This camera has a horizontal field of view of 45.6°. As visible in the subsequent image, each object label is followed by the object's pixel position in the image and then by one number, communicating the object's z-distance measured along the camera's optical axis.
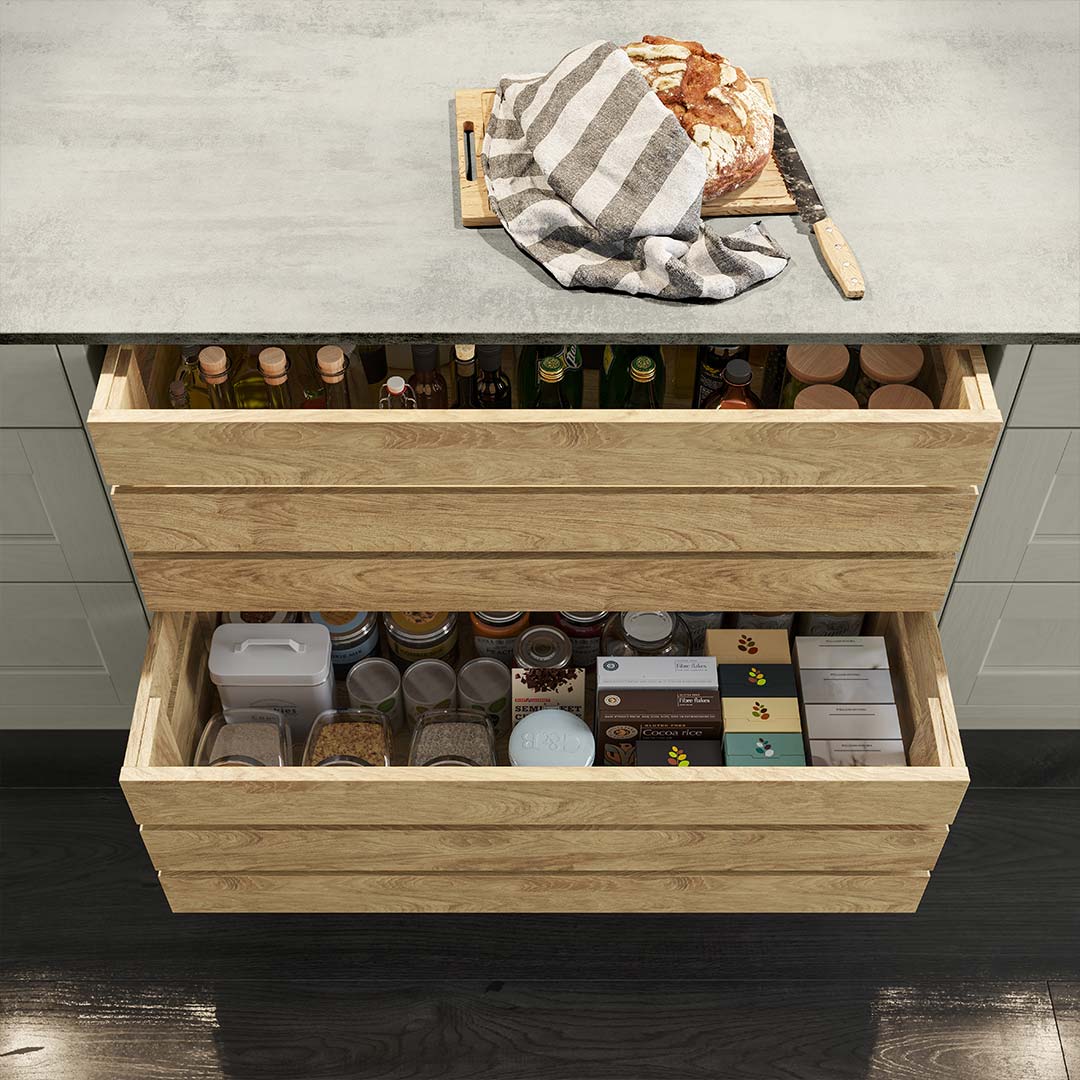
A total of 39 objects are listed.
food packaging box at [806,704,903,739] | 1.51
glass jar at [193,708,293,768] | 1.54
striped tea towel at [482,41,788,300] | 1.29
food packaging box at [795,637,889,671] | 1.57
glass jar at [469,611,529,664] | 1.63
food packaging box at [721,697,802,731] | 1.52
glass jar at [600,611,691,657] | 1.64
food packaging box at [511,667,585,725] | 1.58
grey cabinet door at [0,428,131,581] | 1.40
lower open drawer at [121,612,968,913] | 1.38
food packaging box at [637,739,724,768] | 1.52
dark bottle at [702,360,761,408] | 1.41
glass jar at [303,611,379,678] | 1.65
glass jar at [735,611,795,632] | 1.65
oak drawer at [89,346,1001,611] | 1.25
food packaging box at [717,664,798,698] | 1.56
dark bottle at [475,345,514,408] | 1.47
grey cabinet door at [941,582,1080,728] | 1.59
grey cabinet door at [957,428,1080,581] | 1.41
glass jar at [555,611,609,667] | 1.64
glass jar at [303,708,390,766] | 1.56
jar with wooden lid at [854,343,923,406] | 1.43
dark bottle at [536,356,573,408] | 1.43
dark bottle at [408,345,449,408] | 1.46
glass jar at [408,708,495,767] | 1.58
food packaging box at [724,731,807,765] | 1.50
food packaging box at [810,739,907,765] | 1.50
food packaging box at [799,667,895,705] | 1.54
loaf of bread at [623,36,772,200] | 1.33
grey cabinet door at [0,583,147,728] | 1.59
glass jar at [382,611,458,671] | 1.65
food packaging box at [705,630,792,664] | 1.60
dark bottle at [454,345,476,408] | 1.38
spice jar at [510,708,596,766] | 1.52
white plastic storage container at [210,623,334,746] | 1.55
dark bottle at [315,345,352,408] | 1.34
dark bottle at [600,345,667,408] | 1.51
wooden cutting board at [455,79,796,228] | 1.36
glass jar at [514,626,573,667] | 1.62
